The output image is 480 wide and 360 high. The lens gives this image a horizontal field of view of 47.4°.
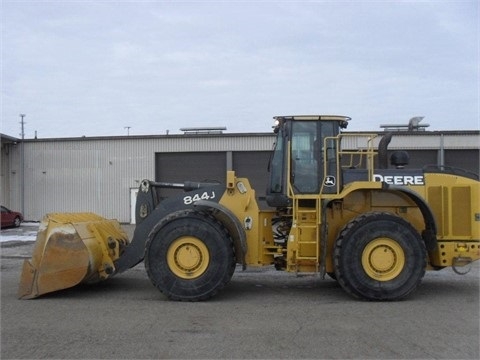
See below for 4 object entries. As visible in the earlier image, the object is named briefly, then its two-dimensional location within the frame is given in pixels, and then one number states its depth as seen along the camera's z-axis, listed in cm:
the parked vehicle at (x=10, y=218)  2843
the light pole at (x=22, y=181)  3328
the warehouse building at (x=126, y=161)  2994
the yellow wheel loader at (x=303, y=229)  884
